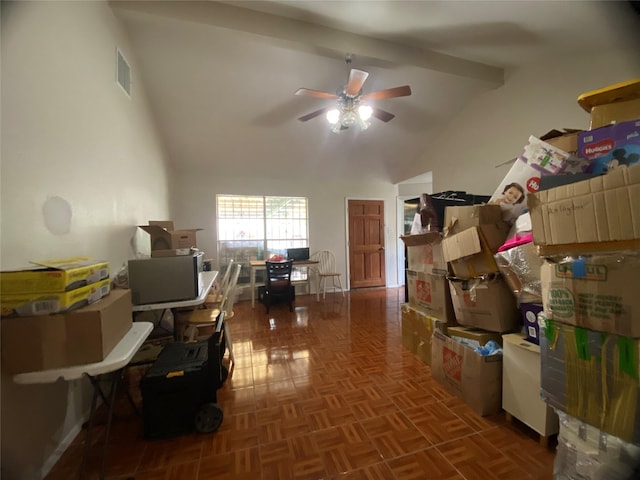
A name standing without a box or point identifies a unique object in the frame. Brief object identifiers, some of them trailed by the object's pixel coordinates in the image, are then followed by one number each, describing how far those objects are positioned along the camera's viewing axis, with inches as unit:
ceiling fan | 97.4
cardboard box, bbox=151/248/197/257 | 89.2
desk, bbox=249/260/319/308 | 177.0
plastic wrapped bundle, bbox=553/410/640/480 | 37.7
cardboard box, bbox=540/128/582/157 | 66.4
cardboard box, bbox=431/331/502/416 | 67.8
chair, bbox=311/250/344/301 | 211.5
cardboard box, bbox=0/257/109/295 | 40.6
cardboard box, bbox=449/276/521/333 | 70.7
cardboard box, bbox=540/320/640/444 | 37.1
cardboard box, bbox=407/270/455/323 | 87.7
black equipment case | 61.8
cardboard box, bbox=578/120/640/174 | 51.1
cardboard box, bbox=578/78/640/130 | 56.9
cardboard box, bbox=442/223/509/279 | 71.1
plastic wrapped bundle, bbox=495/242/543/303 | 60.4
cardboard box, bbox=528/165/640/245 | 36.7
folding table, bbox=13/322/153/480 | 41.3
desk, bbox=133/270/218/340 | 71.1
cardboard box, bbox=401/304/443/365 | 92.7
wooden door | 224.2
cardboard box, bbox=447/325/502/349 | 74.4
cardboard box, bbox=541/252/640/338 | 37.4
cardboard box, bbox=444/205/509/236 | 73.9
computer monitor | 196.2
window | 196.7
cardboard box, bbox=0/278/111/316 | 40.7
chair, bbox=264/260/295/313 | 164.6
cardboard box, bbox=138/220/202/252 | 102.7
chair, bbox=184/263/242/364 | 94.9
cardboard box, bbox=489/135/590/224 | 61.8
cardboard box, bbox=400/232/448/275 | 89.3
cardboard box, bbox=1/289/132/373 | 40.8
